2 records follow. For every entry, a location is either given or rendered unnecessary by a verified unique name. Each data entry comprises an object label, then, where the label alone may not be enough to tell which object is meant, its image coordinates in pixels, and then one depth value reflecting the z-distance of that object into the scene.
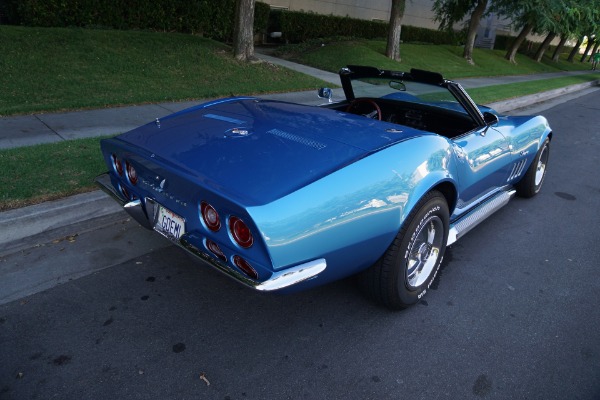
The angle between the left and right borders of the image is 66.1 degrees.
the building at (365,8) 18.78
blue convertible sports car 2.07
